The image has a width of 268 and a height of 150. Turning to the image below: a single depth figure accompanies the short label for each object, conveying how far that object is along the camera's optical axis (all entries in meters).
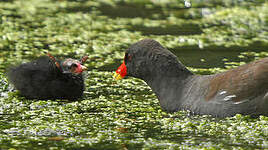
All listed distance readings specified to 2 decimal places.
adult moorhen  12.82
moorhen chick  16.42
